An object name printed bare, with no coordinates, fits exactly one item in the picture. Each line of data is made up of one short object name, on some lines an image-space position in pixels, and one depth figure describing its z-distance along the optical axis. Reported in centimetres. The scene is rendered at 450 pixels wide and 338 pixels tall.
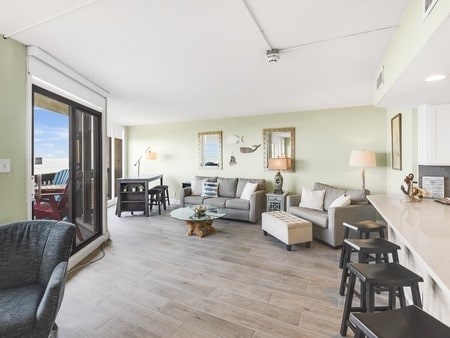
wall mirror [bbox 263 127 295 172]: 525
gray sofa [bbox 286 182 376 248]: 343
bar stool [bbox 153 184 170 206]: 587
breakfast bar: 105
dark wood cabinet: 531
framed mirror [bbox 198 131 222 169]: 604
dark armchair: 141
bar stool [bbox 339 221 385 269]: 239
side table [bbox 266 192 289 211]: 479
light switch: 205
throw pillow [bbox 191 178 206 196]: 577
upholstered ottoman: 334
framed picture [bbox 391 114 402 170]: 352
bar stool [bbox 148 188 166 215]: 558
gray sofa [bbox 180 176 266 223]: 481
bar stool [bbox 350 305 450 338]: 93
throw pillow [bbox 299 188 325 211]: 420
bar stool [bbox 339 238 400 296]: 180
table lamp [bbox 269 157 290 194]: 489
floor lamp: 646
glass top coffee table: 385
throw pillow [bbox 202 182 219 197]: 553
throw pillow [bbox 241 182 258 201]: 507
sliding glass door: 285
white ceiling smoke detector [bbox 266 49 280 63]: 234
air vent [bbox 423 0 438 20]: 123
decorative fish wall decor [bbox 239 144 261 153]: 563
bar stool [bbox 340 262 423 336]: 132
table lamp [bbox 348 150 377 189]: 410
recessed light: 179
